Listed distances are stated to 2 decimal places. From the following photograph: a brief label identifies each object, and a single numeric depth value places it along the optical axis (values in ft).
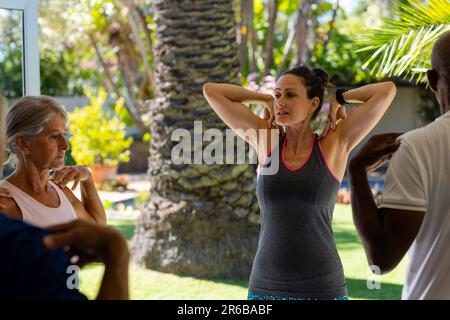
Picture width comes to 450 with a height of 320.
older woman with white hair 8.43
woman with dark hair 9.03
